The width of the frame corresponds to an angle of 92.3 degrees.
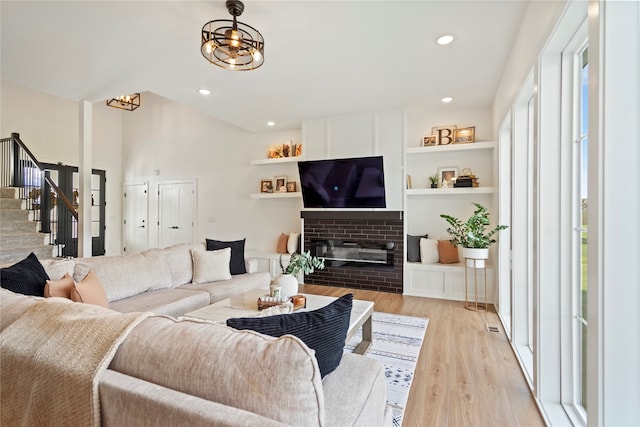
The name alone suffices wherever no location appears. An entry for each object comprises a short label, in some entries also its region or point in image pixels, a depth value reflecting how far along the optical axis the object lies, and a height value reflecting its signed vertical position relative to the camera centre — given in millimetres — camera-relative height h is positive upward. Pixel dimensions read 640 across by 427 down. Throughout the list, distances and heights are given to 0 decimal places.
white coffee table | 2285 -781
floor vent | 3193 -1232
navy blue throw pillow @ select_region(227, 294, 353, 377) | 1075 -413
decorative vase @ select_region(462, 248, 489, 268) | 3717 -540
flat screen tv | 4625 +461
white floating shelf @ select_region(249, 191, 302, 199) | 5479 +304
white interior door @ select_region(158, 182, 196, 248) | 6898 -24
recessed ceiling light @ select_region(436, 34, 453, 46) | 2688 +1530
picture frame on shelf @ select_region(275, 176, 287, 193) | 5810 +550
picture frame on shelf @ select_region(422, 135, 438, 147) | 4742 +1102
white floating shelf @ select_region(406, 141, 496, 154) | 4211 +923
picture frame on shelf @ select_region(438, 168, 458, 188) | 4645 +541
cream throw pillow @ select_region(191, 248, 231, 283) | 3490 -629
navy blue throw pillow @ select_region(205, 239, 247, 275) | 3830 -517
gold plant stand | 3775 -921
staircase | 4289 -312
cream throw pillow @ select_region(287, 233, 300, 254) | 5508 -561
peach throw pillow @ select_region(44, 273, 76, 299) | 1947 -490
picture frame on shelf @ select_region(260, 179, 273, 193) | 5927 +501
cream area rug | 2055 -1227
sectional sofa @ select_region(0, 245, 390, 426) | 792 -471
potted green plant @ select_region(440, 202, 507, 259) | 3723 -327
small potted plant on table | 2621 -531
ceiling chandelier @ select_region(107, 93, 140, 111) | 5859 +2200
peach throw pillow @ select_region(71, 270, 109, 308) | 1975 -534
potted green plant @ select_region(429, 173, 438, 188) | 4695 +469
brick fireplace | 4777 -581
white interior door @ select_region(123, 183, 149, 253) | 7484 -146
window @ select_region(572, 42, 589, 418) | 1790 -143
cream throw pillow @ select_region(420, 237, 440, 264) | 4602 -609
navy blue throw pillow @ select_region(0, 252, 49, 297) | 1884 -418
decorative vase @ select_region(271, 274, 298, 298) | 2609 -619
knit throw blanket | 918 -472
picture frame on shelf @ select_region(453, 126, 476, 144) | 4551 +1135
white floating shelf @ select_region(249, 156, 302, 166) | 5398 +931
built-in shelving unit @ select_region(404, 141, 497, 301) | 4328 +186
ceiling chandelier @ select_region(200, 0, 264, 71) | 2297 +1279
